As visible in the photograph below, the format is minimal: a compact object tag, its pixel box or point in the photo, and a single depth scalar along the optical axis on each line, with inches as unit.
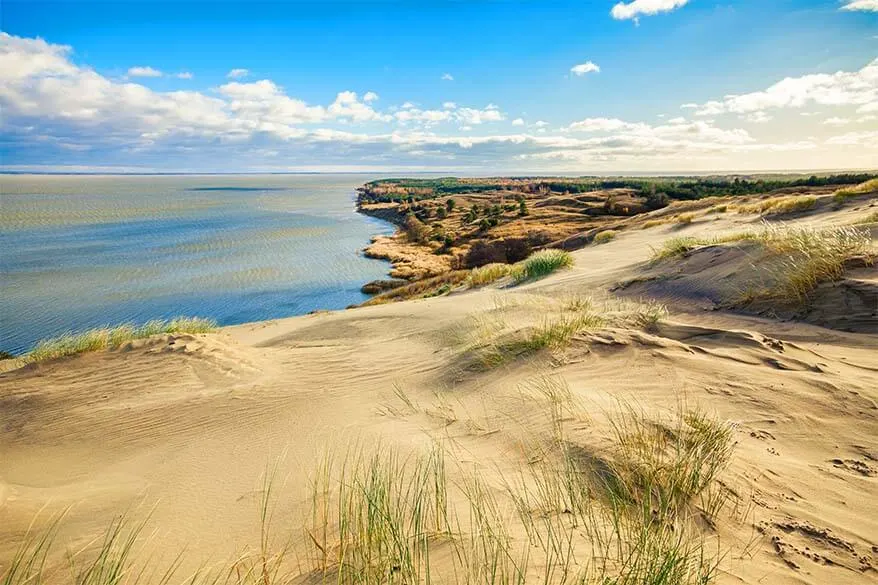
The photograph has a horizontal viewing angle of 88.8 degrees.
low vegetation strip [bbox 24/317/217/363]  278.2
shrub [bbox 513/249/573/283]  519.8
